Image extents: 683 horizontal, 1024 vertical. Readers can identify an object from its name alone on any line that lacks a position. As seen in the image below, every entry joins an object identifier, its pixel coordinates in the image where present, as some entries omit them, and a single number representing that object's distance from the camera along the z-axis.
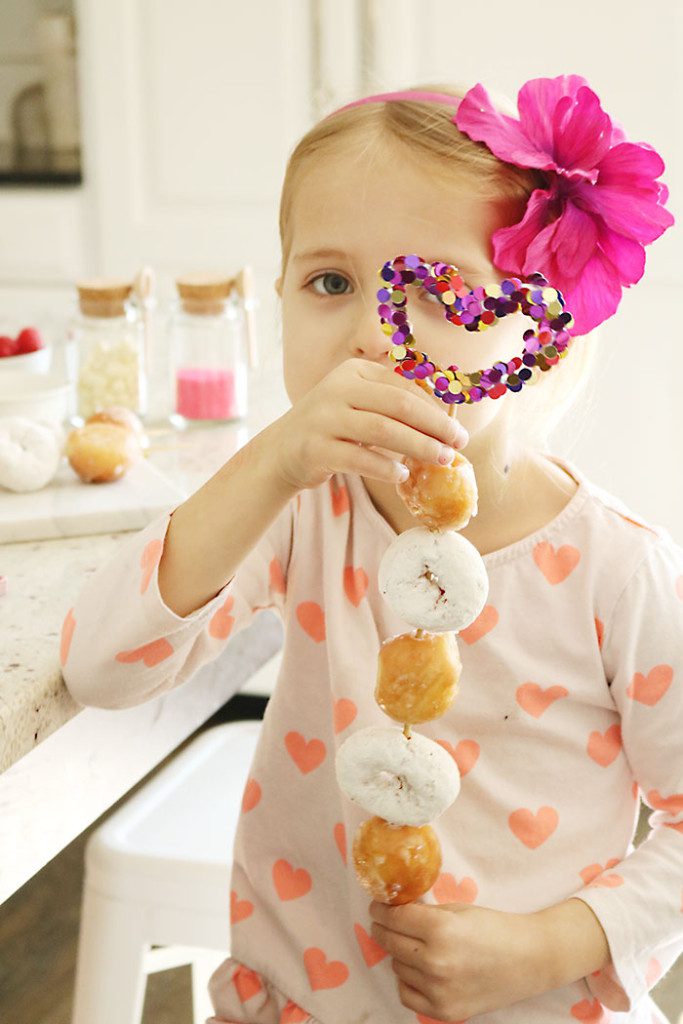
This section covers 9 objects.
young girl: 0.80
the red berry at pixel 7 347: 1.46
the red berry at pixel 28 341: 1.48
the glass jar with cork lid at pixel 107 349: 1.46
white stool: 1.17
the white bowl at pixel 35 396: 1.32
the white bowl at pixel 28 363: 1.45
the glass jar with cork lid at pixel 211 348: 1.49
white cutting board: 1.08
